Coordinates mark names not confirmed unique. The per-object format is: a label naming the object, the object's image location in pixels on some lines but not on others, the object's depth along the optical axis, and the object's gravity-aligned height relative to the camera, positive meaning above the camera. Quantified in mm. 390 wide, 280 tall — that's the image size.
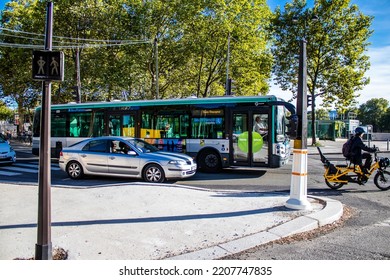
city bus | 11836 +456
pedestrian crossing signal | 3873 +827
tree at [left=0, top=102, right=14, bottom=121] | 68312 +4957
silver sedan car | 10039 -712
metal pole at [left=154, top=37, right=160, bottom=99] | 25750 +7000
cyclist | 8836 -410
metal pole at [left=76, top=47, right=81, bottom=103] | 25097 +5026
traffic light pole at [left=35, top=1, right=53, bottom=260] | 3963 -568
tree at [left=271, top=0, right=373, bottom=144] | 28922 +8230
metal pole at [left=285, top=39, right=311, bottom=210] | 6457 -417
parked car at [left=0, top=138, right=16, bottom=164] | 14633 -723
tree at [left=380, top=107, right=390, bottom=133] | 85688 +4317
